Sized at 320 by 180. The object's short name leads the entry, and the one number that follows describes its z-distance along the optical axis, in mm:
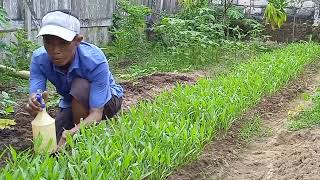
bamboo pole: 3631
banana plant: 6453
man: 2056
